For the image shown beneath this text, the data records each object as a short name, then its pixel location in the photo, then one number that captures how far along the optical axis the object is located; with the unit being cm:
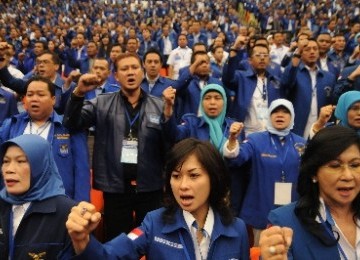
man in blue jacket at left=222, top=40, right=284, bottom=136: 507
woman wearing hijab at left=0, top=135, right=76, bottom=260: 215
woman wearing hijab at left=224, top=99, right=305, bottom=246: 373
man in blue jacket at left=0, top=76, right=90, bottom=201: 356
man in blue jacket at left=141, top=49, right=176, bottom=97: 559
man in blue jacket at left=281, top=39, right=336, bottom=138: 542
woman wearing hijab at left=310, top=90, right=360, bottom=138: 336
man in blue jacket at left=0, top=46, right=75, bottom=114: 459
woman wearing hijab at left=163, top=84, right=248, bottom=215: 399
